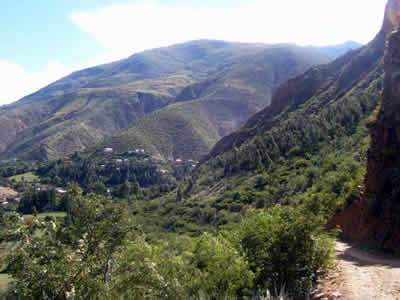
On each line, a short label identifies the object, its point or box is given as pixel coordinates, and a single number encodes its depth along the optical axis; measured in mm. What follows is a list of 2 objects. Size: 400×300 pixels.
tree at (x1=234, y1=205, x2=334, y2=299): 10086
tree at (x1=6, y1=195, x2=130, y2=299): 6750
